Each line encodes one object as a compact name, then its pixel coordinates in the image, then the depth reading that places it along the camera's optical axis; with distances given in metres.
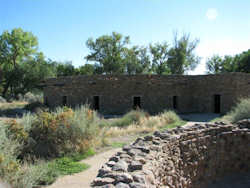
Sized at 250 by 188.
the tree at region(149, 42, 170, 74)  36.09
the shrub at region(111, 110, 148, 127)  12.08
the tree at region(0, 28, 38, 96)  31.30
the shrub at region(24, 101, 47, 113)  18.38
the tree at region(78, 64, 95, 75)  37.34
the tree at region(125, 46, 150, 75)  36.81
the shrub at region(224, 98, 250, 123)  10.32
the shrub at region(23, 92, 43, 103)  26.21
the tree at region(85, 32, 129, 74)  36.34
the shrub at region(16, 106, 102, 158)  6.43
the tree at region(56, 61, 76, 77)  38.41
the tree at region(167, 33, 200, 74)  34.78
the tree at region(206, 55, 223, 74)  37.04
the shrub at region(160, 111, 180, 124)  12.55
